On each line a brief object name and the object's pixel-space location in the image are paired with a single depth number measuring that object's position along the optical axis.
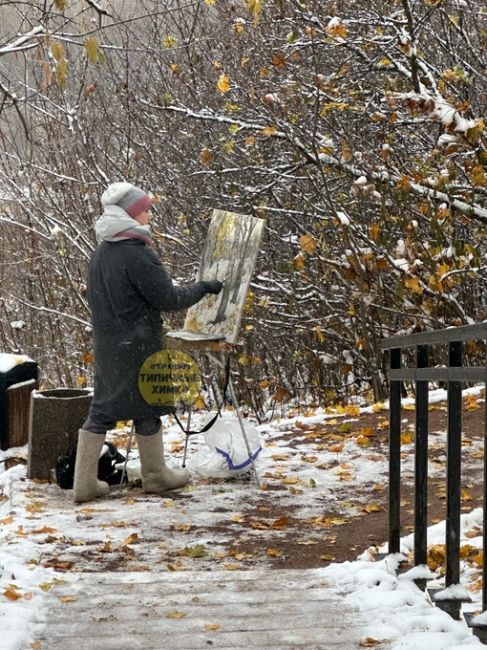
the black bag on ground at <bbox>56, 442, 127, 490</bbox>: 14.51
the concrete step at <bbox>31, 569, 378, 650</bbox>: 7.52
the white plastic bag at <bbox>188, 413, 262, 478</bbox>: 14.93
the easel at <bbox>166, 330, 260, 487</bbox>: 14.34
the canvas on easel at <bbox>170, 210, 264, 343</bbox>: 14.62
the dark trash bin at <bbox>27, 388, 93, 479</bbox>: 14.89
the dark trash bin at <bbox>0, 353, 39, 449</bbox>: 18.50
